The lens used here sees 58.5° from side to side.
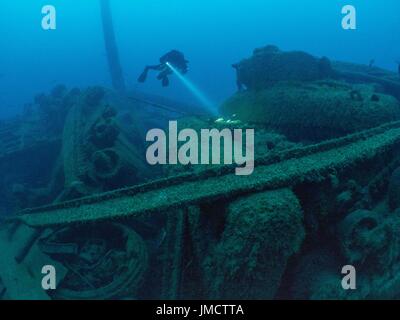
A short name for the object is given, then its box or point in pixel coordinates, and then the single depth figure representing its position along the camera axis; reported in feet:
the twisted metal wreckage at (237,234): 9.84
